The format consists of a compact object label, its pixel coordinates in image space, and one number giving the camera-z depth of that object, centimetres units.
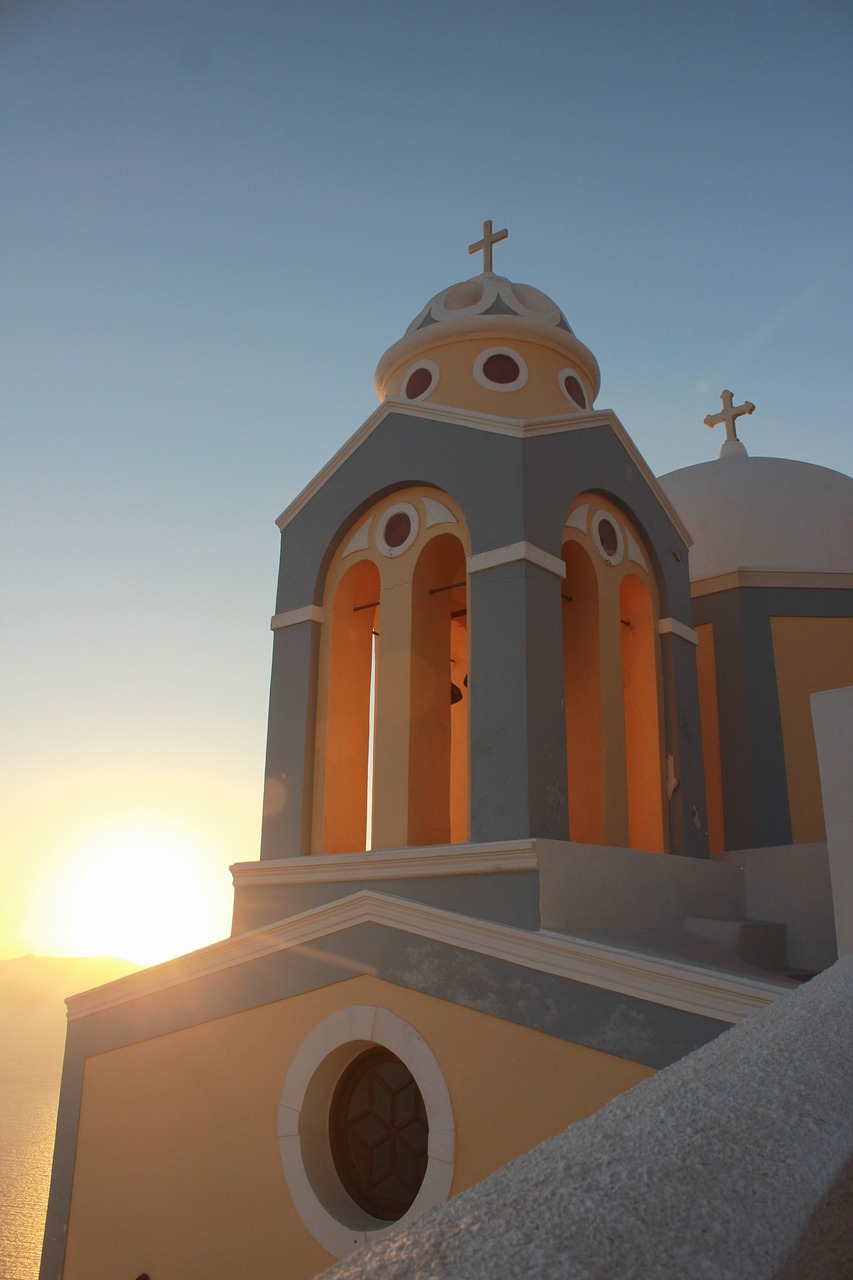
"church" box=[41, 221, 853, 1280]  503
